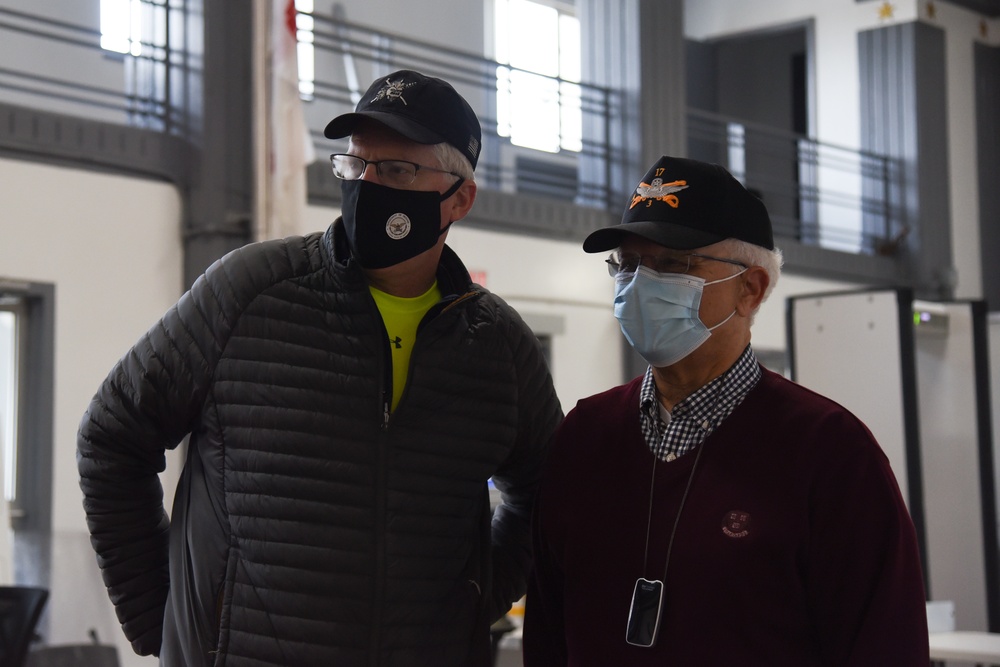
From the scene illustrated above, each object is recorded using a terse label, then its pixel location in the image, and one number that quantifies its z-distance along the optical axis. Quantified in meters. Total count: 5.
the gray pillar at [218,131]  6.29
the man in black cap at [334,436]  1.78
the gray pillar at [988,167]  12.02
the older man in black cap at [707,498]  1.55
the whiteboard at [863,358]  4.97
